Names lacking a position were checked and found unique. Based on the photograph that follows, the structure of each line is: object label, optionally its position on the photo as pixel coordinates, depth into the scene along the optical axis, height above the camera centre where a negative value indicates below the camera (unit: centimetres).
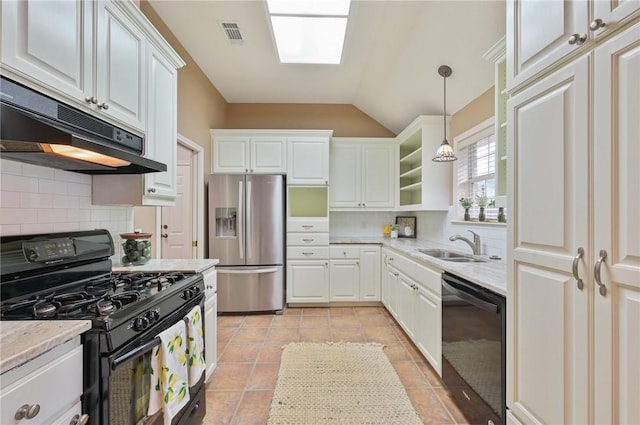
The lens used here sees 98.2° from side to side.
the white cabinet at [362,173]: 398 +59
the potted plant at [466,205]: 286 +10
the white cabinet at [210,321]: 189 -76
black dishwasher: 136 -76
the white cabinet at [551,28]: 79 +61
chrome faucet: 250 -27
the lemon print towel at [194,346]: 141 -69
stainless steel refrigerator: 341 -29
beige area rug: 173 -126
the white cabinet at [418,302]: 204 -78
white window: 258 +50
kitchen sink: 256 -40
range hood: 95 +28
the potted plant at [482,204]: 258 +10
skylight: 227 +174
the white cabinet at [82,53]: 101 +71
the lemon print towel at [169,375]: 114 -70
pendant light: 245 +57
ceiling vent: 256 +175
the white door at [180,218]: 342 -5
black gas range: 93 -36
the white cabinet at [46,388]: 67 -47
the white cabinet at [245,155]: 362 +77
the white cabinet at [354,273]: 365 -77
